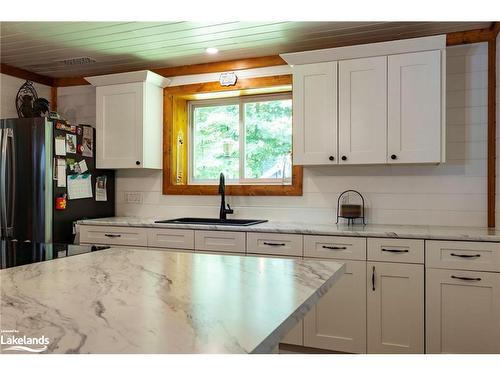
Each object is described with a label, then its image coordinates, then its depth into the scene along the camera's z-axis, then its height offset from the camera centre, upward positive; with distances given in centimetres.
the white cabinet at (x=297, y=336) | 268 -101
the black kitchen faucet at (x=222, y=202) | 338 -15
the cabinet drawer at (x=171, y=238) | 301 -41
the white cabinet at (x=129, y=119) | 351 +57
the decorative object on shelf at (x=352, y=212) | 293 -20
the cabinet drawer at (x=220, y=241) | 284 -41
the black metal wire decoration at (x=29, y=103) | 365 +74
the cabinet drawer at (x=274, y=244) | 270 -40
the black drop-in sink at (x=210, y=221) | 328 -31
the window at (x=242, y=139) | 352 +41
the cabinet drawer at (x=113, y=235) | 317 -41
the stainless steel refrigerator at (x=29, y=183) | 316 +1
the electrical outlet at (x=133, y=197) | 388 -12
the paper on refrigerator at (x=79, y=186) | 341 -2
